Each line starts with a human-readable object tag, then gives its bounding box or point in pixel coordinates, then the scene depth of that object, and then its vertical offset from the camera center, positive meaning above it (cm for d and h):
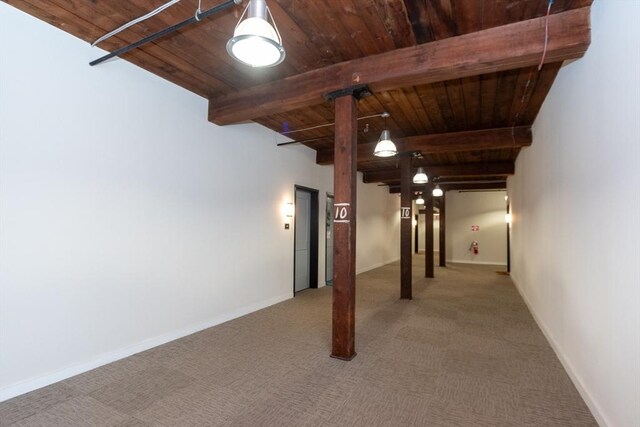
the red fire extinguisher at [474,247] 1219 -84
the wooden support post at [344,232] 325 -8
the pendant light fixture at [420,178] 627 +92
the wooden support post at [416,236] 1588 -57
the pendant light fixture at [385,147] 396 +96
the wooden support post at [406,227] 601 -5
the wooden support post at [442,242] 1080 -58
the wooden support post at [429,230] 864 -15
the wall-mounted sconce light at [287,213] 582 +20
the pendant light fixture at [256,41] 181 +111
